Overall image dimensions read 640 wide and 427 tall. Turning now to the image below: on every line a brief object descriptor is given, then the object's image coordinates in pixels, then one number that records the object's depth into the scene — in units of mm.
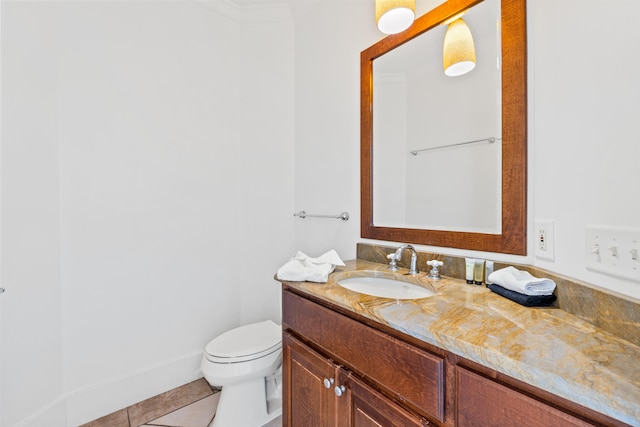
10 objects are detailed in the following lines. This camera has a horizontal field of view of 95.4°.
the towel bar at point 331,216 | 1692
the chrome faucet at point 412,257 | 1235
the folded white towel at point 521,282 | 819
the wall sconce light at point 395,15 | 1255
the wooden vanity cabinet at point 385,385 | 542
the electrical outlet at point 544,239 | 880
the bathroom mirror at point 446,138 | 1008
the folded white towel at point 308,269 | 1120
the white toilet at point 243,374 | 1427
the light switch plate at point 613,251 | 622
